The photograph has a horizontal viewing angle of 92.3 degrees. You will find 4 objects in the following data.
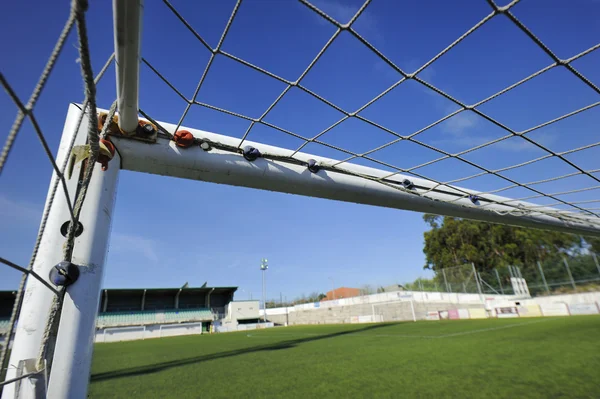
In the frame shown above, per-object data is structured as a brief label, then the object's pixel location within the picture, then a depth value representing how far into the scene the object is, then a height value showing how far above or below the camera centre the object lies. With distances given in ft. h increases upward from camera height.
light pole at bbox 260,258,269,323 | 147.33 +19.65
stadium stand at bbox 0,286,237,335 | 86.74 +2.92
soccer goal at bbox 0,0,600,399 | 3.27 +2.56
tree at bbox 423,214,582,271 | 84.48 +12.28
